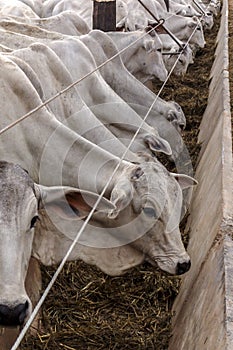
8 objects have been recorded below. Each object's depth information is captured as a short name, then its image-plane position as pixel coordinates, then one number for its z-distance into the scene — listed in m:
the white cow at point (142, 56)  8.32
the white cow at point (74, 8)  10.93
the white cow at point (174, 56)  11.27
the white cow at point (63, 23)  8.40
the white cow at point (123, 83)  7.05
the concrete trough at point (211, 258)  3.18
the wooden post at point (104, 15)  7.91
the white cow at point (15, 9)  9.72
